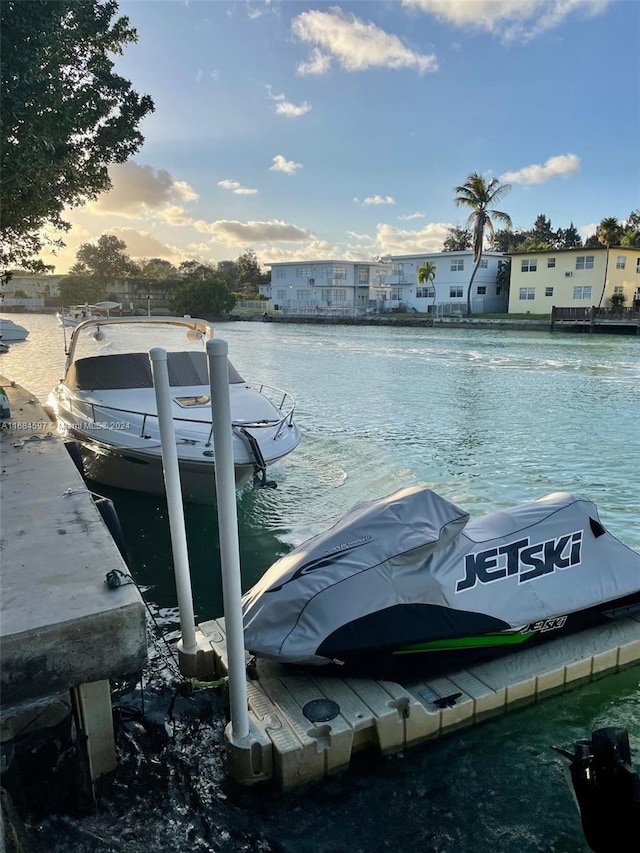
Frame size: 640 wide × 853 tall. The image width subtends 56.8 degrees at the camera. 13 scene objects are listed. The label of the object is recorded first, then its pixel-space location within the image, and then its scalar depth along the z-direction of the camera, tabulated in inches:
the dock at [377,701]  128.3
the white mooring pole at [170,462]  153.3
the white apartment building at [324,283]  2923.2
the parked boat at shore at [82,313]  415.5
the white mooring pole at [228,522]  117.5
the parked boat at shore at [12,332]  1077.6
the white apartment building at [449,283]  2389.3
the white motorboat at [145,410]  293.4
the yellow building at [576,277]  1919.3
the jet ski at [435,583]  142.4
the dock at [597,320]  1691.7
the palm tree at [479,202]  2236.7
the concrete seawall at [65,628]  110.5
